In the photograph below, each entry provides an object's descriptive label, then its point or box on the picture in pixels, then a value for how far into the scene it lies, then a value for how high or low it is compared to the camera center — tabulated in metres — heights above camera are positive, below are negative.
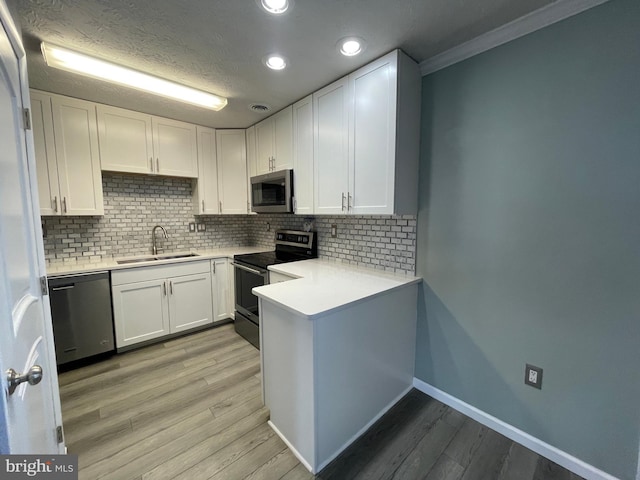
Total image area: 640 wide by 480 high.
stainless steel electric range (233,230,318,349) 2.70 -0.56
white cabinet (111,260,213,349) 2.57 -0.91
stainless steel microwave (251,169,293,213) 2.64 +0.25
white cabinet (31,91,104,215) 2.29 +0.56
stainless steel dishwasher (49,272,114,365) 2.25 -0.90
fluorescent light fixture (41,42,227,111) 1.72 +1.06
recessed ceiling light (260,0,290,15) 1.29 +1.06
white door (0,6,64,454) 0.76 -0.26
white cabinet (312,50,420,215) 1.75 +0.57
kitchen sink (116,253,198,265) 2.95 -0.51
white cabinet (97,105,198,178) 2.62 +0.79
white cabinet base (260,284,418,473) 1.41 -0.95
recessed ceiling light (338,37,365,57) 1.60 +1.08
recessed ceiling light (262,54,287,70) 1.78 +1.08
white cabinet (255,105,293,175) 2.64 +0.80
